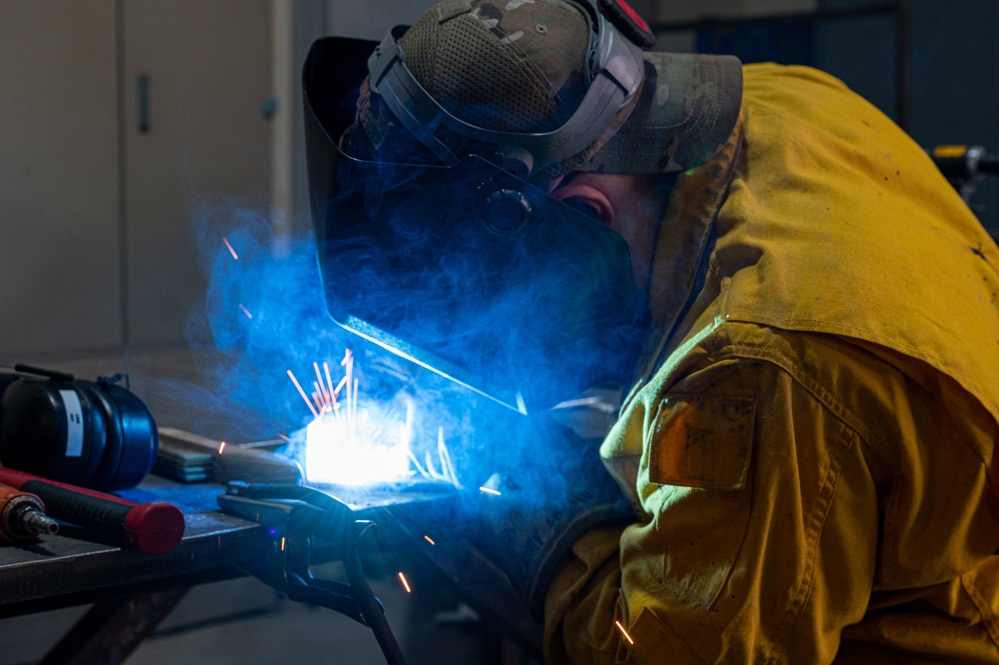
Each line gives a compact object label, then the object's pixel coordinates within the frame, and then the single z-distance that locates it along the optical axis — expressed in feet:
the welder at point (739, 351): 3.25
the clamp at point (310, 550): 3.53
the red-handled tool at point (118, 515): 3.28
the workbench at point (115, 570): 3.13
